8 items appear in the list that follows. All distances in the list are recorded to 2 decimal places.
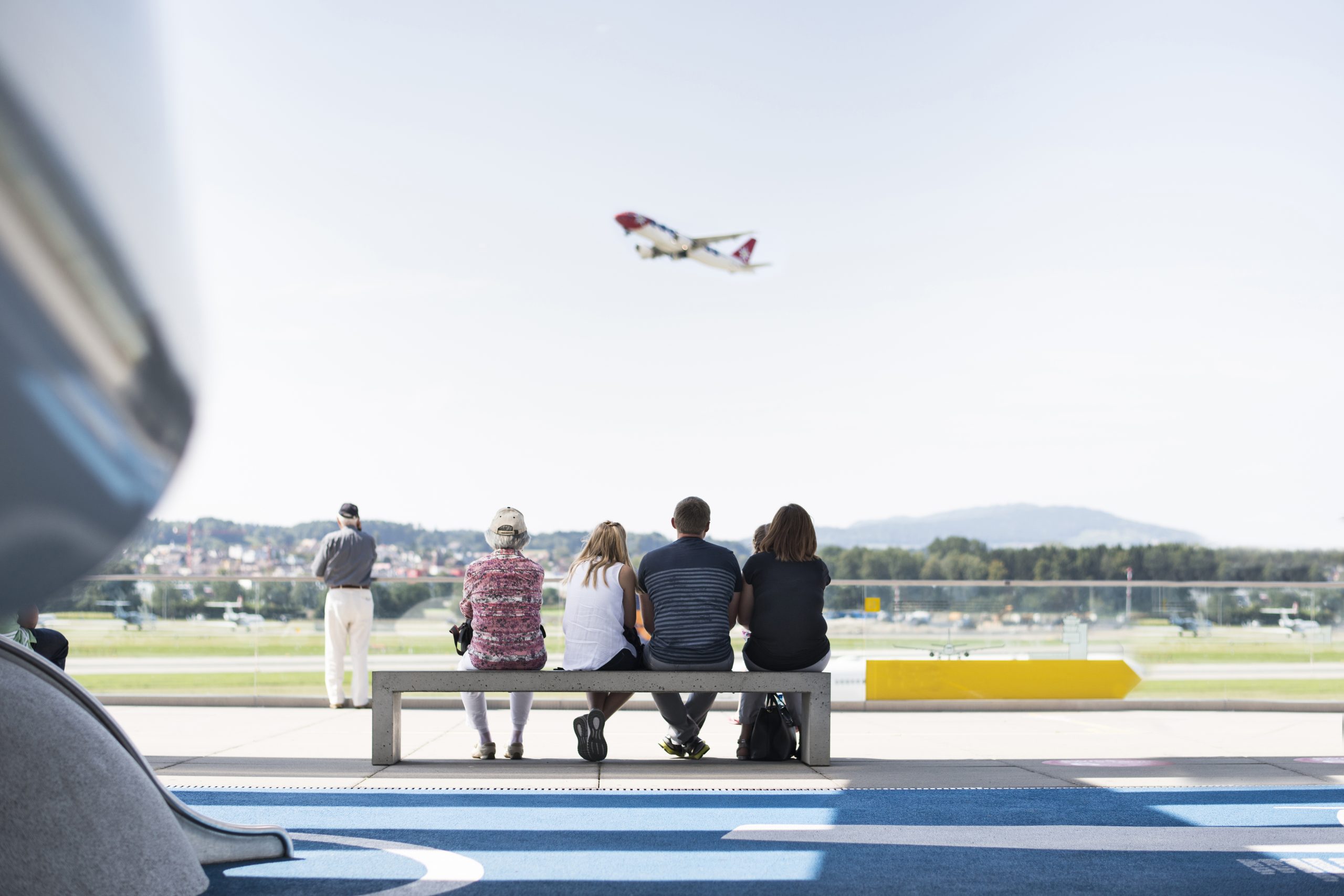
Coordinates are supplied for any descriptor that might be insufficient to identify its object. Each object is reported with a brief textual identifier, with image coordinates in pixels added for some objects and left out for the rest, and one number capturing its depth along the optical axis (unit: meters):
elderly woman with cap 6.52
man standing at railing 10.08
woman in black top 6.64
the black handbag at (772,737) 6.65
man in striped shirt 6.49
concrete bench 6.12
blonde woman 6.54
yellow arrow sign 11.12
